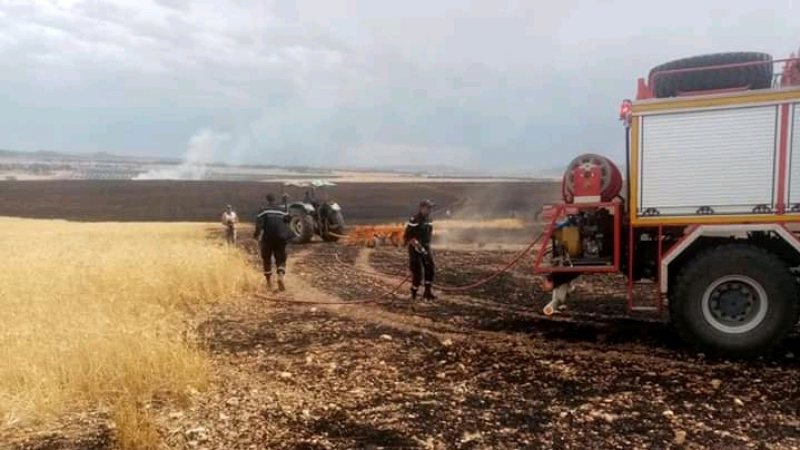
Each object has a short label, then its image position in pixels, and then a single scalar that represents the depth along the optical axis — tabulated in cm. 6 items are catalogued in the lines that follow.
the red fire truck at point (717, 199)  700
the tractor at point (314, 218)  2266
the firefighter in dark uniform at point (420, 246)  1170
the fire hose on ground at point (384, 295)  1146
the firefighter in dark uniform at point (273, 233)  1271
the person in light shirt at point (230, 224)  2145
